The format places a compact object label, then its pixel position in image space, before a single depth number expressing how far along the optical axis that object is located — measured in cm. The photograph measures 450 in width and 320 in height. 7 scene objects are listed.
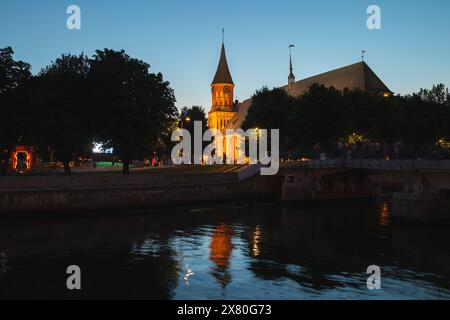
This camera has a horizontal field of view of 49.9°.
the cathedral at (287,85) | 12762
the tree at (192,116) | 14362
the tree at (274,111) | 9619
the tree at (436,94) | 11801
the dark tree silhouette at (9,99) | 6153
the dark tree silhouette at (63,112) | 6003
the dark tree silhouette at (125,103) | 6219
